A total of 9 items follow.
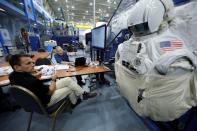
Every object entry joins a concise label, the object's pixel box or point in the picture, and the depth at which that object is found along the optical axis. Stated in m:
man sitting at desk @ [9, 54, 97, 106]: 1.41
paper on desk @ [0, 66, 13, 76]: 2.17
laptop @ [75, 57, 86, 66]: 2.70
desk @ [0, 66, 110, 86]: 1.97
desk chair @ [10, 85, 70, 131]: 1.28
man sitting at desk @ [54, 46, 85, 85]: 3.23
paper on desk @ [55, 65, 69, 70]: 2.53
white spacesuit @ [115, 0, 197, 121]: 1.06
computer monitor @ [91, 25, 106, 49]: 2.52
